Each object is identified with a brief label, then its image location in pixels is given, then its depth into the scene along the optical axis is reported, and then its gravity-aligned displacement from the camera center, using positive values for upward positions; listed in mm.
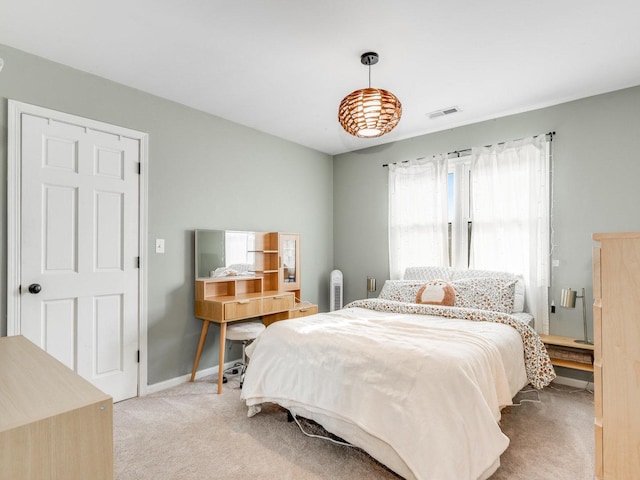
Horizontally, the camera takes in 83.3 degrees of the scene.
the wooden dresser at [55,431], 830 -462
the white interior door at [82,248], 2535 -47
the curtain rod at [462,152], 3984 +1002
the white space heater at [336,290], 4840 -652
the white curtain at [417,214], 4113 +332
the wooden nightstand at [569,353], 2984 -954
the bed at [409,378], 1683 -782
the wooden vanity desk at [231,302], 3220 -584
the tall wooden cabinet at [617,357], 1236 -408
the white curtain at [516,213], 3449 +287
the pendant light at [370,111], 2375 +887
